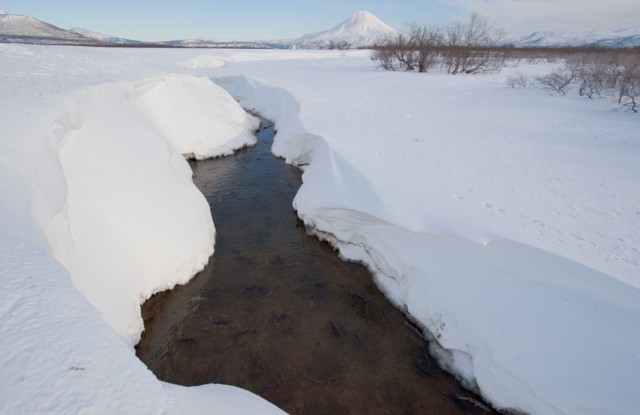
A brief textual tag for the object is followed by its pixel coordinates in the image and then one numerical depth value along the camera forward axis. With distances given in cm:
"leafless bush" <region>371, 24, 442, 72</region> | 2689
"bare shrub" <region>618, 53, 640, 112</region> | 1301
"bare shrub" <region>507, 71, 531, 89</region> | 1847
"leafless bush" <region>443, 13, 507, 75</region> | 2594
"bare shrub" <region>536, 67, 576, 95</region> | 1667
